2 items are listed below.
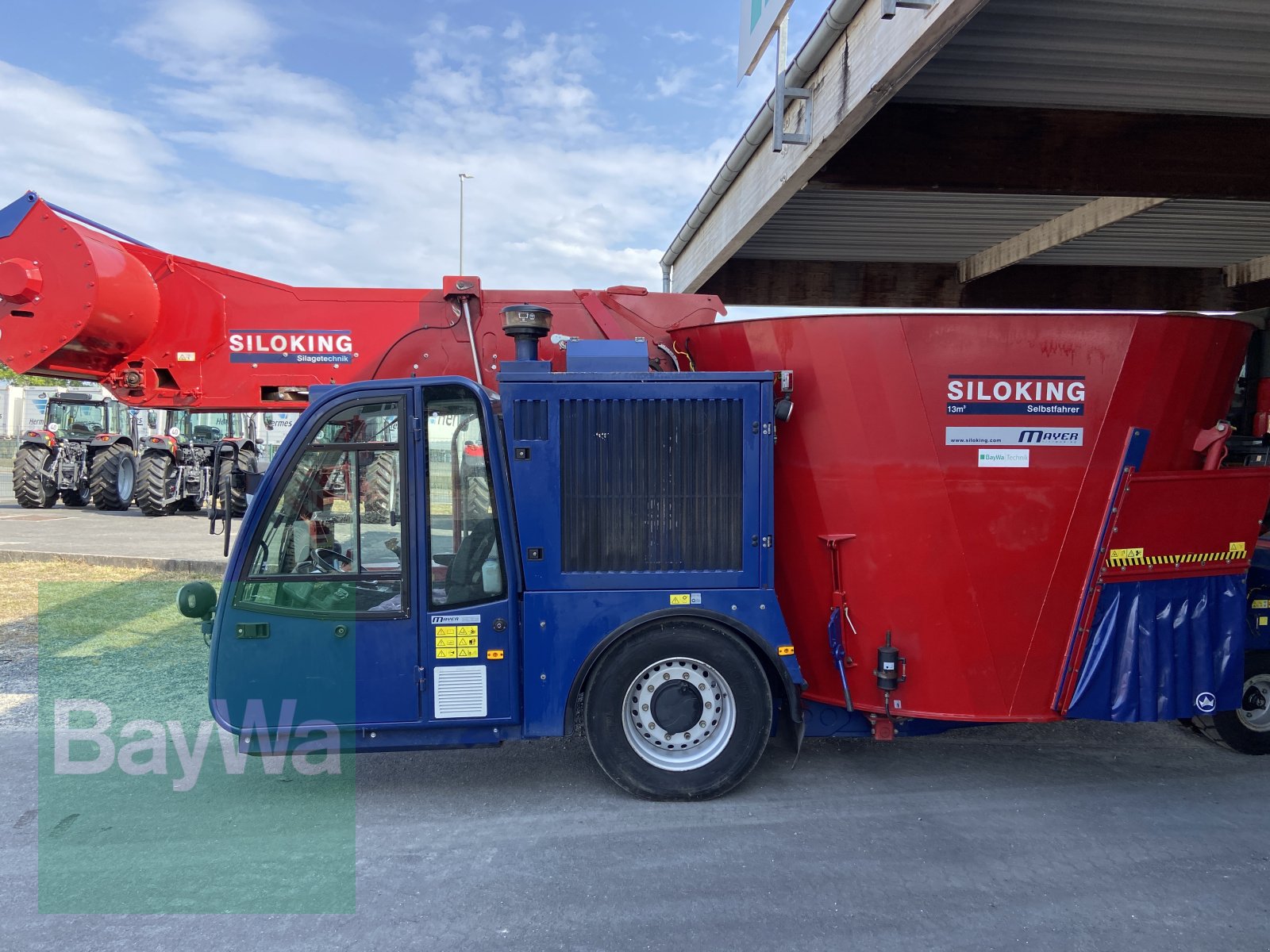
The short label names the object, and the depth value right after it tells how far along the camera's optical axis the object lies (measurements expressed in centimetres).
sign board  593
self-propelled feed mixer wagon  432
